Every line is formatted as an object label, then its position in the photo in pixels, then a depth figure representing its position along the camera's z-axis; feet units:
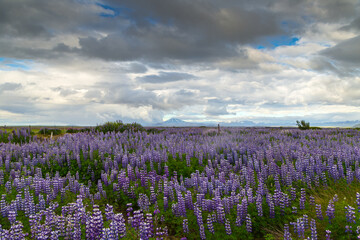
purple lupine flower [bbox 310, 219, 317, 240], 16.76
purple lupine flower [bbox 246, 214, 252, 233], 19.83
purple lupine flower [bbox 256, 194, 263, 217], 21.66
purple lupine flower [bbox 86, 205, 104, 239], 15.40
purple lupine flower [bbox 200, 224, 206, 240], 18.85
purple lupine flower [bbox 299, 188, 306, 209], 23.09
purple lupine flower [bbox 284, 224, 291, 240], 16.34
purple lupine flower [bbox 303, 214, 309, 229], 18.66
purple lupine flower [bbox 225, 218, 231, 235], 19.24
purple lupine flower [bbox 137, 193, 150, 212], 22.12
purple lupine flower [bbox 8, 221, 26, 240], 15.42
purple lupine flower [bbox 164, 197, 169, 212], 22.74
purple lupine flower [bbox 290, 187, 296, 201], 24.98
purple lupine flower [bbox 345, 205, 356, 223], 18.18
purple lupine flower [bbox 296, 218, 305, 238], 17.11
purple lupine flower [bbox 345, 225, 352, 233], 17.67
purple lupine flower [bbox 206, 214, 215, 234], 19.44
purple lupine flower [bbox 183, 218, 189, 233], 19.79
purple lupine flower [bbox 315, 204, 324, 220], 20.59
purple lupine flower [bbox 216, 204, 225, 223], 20.42
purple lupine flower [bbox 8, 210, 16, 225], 19.33
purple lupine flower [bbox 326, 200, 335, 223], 19.29
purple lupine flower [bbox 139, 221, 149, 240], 15.25
